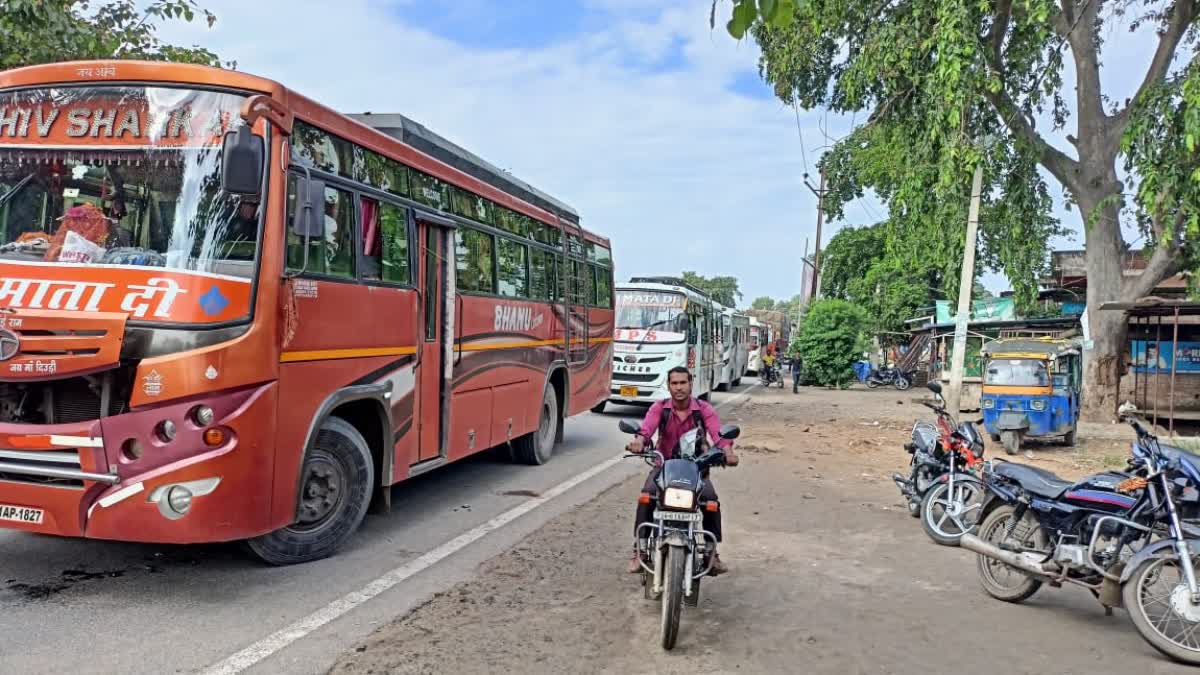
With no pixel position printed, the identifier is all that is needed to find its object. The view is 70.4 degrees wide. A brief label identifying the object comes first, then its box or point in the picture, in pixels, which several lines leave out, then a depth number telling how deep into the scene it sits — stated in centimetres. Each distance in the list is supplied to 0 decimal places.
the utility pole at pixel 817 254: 4262
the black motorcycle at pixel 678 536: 436
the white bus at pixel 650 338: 1742
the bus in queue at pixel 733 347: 2705
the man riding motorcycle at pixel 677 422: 514
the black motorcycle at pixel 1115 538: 451
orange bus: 466
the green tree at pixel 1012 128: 1465
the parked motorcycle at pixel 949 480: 729
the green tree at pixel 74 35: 838
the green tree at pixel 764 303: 14925
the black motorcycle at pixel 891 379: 3253
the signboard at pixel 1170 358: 2141
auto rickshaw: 1399
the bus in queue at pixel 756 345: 4030
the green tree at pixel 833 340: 3094
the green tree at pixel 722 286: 9931
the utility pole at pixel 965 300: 1477
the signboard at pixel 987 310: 3036
